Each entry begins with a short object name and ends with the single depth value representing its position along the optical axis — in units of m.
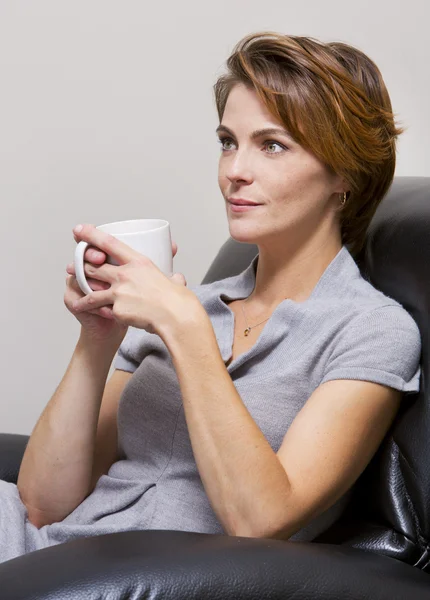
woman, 2.29
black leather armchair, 2.11
